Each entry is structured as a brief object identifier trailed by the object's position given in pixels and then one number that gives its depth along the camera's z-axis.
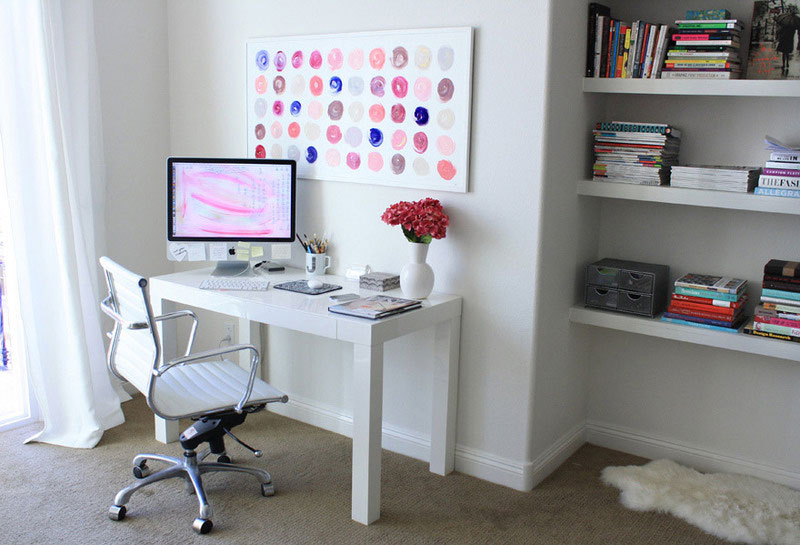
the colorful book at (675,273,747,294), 2.87
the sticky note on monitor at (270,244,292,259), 3.42
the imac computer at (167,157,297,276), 3.33
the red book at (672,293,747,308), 2.85
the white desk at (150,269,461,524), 2.68
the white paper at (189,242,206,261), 3.37
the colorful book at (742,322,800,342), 2.75
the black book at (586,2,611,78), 2.99
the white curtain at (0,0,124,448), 3.23
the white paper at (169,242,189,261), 3.37
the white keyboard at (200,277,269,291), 3.13
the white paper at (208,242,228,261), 3.37
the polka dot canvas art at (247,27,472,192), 2.98
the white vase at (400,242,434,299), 2.96
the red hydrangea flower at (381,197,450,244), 2.92
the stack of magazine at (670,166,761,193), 2.77
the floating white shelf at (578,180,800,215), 2.69
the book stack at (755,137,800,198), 2.68
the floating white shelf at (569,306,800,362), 2.74
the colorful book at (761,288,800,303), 2.73
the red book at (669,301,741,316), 2.85
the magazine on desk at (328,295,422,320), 2.71
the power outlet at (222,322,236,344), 3.86
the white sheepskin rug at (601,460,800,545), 2.71
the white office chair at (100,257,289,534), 2.59
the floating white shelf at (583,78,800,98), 2.64
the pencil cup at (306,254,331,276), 3.36
